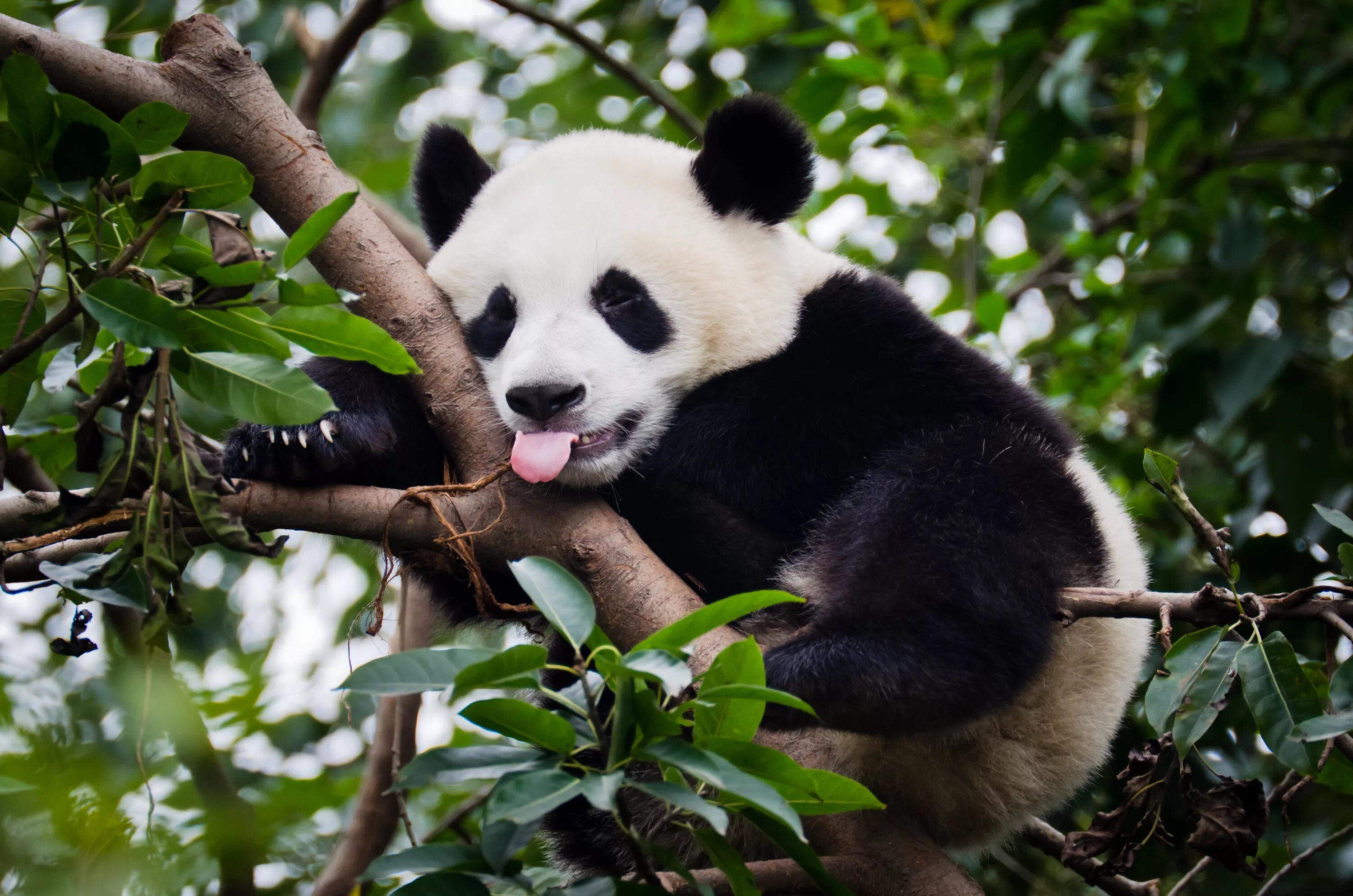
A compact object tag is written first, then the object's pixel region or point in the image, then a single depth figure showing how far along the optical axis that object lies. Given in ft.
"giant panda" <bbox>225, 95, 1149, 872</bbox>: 23.66
